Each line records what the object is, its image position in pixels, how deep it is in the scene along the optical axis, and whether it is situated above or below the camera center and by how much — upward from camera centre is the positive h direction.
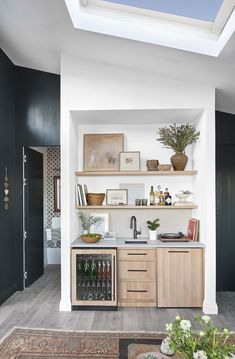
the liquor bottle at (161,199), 4.27 -0.34
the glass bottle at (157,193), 4.34 -0.26
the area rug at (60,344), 2.73 -1.65
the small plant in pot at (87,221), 4.39 -0.68
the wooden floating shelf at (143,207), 4.05 -0.43
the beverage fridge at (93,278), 3.77 -1.31
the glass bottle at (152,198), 4.30 -0.33
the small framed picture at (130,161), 4.29 +0.21
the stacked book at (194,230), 3.99 -0.75
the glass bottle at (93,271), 3.79 -1.22
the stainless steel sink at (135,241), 4.02 -0.90
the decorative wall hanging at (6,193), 4.12 -0.25
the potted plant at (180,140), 4.02 +0.49
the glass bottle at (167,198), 4.20 -0.33
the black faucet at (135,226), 4.24 -0.72
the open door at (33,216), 4.70 -0.67
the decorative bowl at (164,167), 4.20 +0.12
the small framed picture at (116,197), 4.39 -0.32
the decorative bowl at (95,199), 4.27 -0.34
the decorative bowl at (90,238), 3.92 -0.83
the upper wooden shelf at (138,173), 4.09 +0.03
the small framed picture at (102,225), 4.42 -0.74
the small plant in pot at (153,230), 4.21 -0.78
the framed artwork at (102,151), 4.40 +0.37
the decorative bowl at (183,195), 4.19 -0.28
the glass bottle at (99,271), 3.79 -1.23
